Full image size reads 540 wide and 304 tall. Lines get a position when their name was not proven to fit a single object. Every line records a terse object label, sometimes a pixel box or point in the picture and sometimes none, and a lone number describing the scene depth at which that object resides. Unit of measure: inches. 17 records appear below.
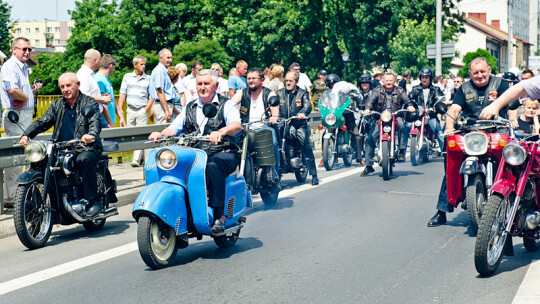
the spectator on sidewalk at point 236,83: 578.9
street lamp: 1745.8
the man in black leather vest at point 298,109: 459.5
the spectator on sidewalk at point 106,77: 441.1
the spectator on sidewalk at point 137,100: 519.8
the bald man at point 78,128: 307.1
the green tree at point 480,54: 2301.9
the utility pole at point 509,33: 2051.9
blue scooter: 237.0
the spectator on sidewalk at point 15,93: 360.8
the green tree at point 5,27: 2257.6
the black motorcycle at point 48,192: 286.7
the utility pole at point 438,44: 1157.1
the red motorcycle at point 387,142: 476.4
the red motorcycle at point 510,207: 222.1
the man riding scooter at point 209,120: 274.2
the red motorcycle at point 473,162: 265.0
